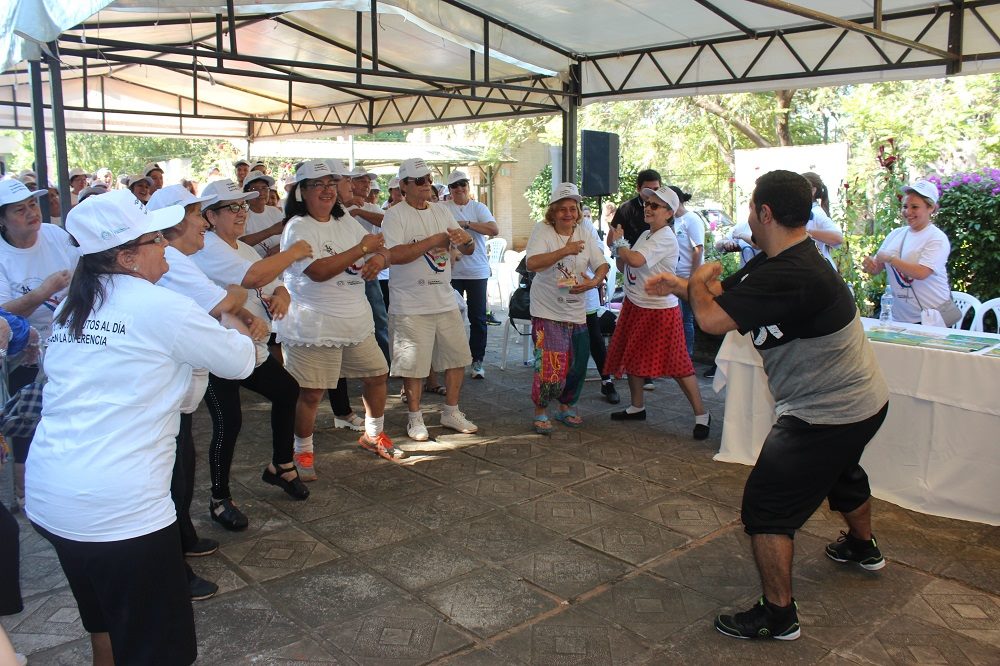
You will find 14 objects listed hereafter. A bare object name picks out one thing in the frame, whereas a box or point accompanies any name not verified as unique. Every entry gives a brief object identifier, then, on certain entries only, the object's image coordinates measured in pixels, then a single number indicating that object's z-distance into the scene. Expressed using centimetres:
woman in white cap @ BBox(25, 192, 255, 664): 200
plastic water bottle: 513
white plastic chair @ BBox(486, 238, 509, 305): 1362
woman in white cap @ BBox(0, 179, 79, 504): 392
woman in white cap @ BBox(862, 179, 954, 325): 520
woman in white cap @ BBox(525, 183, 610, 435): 555
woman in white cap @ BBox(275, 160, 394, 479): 450
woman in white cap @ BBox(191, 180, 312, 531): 362
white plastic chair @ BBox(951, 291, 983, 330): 594
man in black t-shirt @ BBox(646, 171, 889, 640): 286
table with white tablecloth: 399
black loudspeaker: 844
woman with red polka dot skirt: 552
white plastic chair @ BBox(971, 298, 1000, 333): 571
